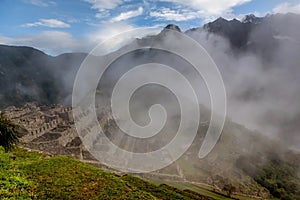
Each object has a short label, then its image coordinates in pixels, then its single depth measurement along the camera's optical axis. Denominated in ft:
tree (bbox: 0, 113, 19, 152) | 55.76
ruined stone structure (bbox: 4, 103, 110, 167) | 116.48
